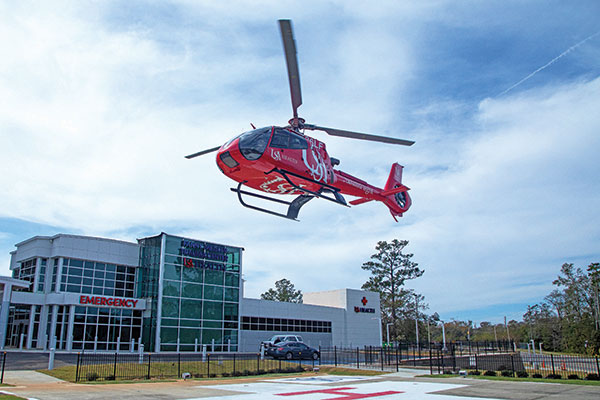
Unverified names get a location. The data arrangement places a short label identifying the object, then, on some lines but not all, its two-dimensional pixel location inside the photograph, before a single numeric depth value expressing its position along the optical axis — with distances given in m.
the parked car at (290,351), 30.05
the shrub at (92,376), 18.69
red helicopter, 13.65
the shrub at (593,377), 19.13
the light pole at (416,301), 71.47
